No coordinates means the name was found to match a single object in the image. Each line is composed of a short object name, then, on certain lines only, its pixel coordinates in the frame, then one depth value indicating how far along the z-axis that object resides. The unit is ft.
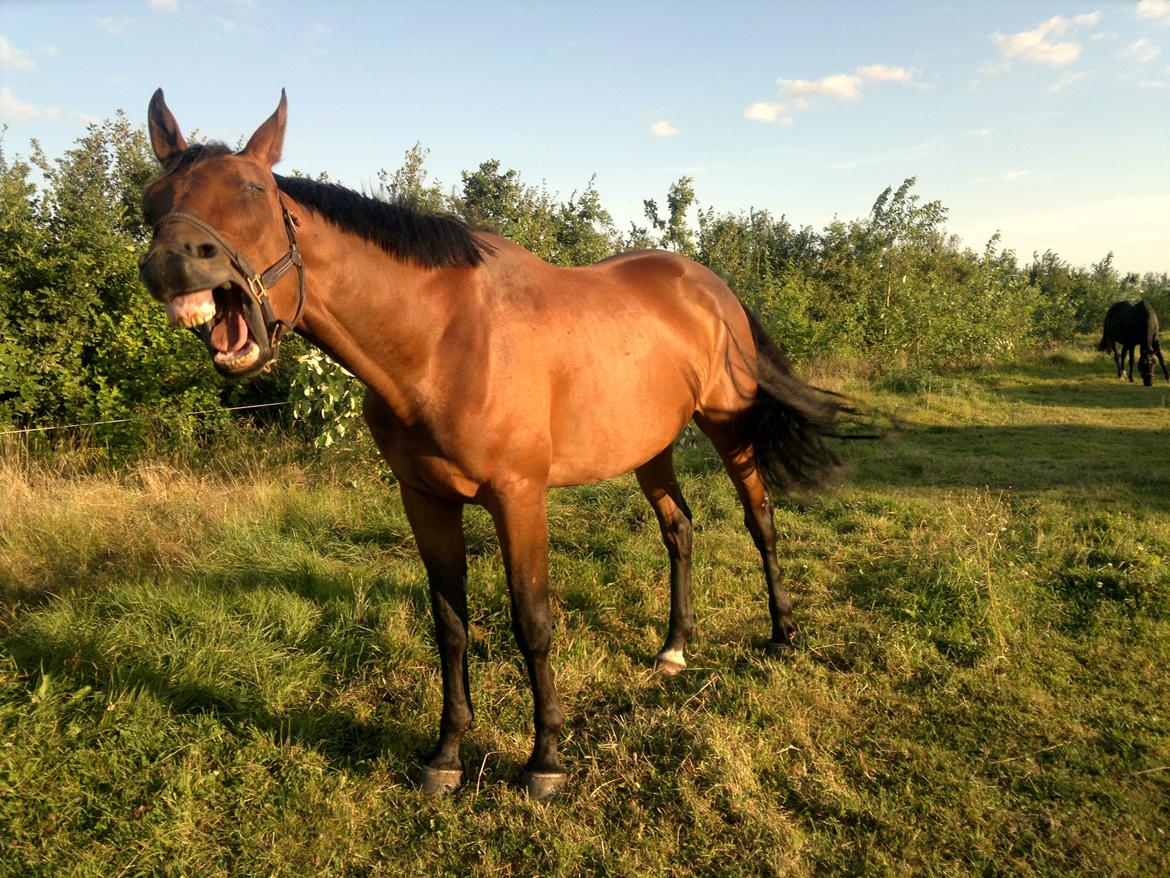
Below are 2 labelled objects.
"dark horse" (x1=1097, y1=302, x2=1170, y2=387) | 42.42
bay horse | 6.21
